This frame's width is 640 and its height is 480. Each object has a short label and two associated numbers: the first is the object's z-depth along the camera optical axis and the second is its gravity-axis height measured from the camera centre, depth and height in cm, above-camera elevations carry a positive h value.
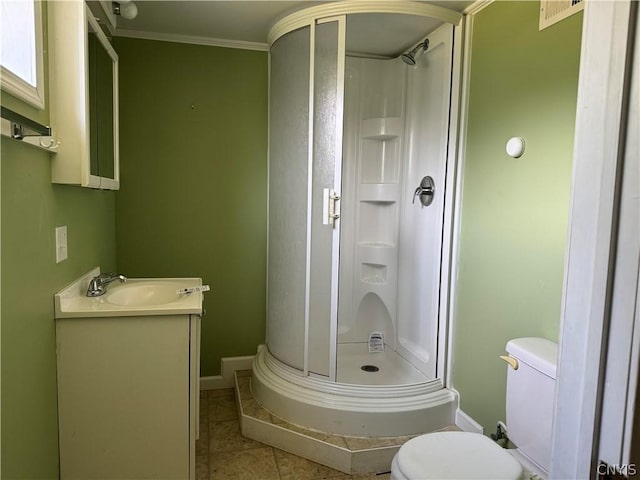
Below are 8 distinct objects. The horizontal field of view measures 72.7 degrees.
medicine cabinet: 155 +41
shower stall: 226 +6
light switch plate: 164 -16
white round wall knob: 185 +29
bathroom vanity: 168 -73
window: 124 +47
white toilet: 142 -82
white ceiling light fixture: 212 +95
